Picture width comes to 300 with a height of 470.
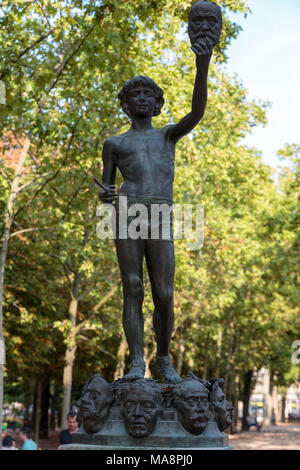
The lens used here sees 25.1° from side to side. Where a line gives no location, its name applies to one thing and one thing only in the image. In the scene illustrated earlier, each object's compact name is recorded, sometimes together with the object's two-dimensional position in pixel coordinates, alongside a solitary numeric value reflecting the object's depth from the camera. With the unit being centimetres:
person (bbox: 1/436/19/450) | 1104
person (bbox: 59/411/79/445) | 906
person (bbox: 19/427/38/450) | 1046
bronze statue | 584
